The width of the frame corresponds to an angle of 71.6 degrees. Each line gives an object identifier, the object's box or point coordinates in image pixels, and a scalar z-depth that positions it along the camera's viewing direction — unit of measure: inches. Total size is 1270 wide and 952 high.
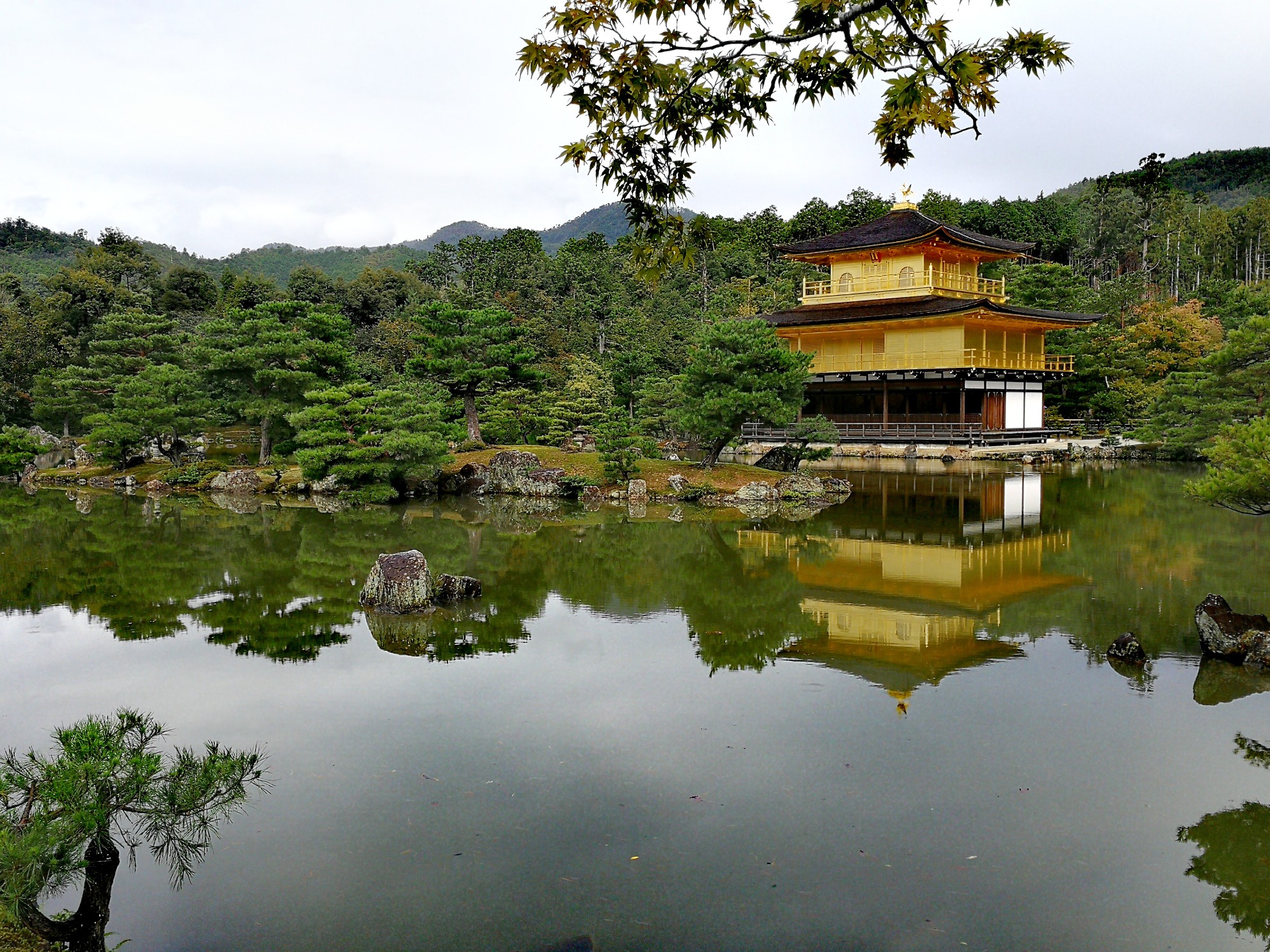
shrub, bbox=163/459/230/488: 952.3
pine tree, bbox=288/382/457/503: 773.9
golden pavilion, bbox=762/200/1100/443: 1182.3
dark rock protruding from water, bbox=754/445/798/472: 926.7
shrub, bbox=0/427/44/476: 1005.2
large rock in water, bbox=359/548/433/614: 388.5
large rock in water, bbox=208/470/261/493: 916.6
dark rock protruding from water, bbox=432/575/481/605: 404.9
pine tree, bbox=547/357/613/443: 992.9
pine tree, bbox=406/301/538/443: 901.2
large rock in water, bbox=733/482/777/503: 766.5
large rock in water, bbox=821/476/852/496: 792.9
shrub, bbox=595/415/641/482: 802.8
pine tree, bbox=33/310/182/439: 1050.7
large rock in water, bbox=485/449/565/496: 837.8
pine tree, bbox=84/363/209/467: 954.1
